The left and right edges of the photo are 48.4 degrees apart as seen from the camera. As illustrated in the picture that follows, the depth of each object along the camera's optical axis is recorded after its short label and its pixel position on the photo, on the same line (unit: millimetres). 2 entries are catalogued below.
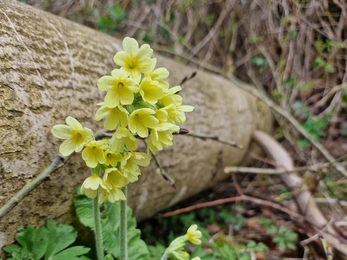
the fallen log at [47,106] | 240
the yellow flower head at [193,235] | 272
